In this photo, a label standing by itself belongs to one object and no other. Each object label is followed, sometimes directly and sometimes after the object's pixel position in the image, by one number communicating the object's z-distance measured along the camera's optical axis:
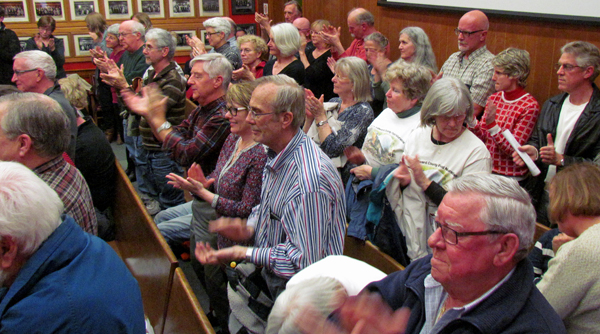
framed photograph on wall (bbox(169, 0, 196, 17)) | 8.95
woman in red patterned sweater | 3.40
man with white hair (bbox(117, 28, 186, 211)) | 4.19
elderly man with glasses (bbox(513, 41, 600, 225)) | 3.06
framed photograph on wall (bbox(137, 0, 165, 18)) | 8.79
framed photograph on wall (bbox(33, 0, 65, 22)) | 8.22
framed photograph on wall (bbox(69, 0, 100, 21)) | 8.42
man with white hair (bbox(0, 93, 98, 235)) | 2.15
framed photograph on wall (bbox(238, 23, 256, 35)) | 9.48
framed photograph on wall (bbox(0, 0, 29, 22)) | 8.02
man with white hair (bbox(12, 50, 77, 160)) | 3.83
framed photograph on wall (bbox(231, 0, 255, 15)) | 9.35
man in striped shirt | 1.89
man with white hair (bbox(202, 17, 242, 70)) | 5.51
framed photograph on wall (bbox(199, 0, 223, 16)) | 9.19
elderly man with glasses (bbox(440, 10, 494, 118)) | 3.97
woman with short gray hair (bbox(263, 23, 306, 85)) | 4.91
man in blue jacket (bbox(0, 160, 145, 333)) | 1.45
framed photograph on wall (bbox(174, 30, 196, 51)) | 9.01
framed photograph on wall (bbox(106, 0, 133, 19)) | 8.60
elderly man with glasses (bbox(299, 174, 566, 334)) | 1.20
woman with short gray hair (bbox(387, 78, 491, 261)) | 2.51
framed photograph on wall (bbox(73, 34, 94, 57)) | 8.52
